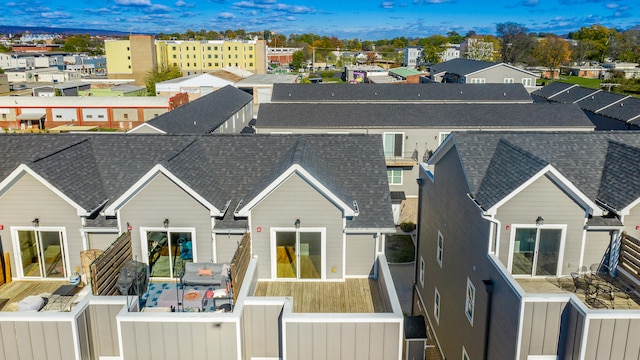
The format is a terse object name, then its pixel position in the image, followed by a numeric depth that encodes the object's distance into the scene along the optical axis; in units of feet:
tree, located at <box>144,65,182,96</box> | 301.63
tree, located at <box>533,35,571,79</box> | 431.02
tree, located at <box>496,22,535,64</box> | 483.51
